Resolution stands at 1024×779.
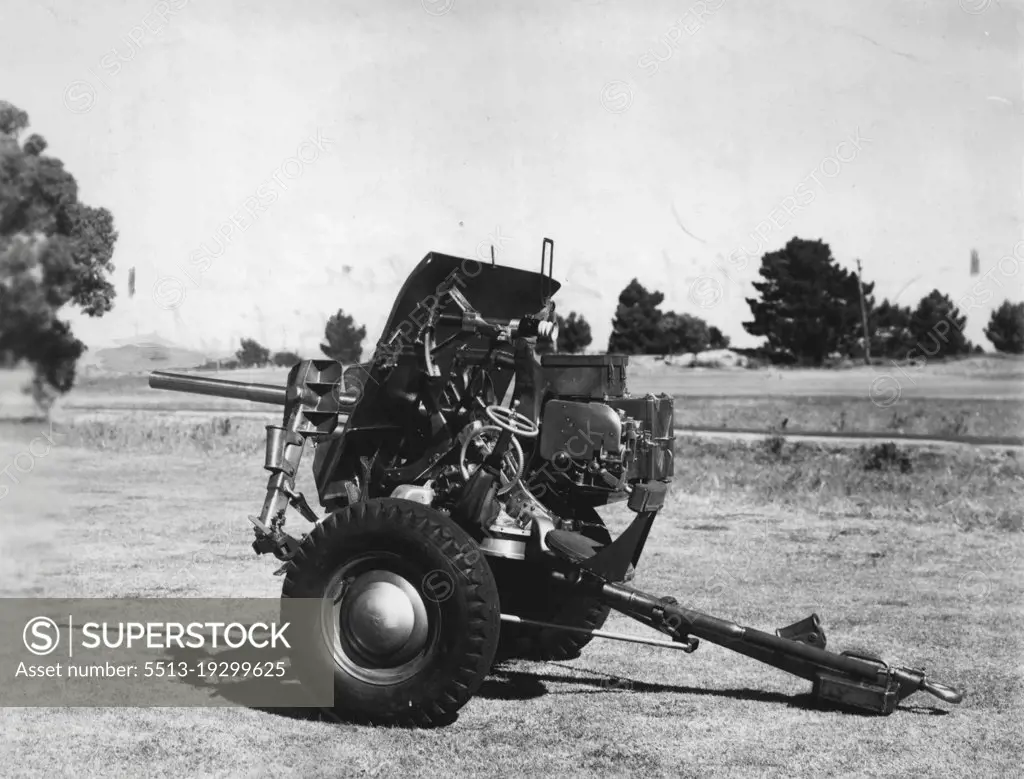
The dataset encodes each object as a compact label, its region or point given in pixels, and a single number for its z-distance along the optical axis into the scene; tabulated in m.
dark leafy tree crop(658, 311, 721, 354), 33.34
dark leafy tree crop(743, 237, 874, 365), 35.03
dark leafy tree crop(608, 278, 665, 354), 32.69
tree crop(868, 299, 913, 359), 34.50
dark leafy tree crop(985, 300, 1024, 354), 27.11
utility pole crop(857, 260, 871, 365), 34.12
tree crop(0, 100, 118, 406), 12.17
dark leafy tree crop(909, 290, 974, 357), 26.41
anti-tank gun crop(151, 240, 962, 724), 6.15
